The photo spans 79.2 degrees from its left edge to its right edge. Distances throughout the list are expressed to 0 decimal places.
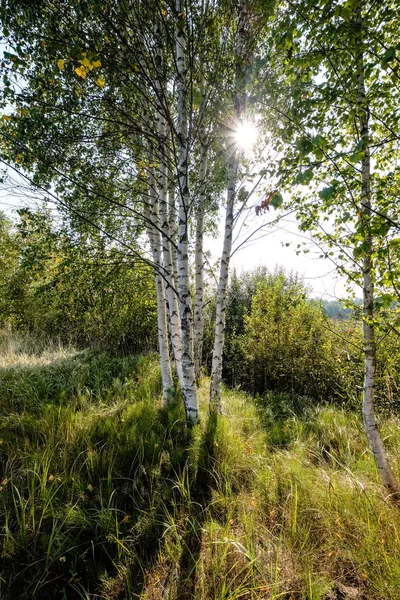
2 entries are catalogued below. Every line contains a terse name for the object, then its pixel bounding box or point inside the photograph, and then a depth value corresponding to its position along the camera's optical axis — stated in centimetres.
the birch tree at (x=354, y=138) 153
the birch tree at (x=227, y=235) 354
